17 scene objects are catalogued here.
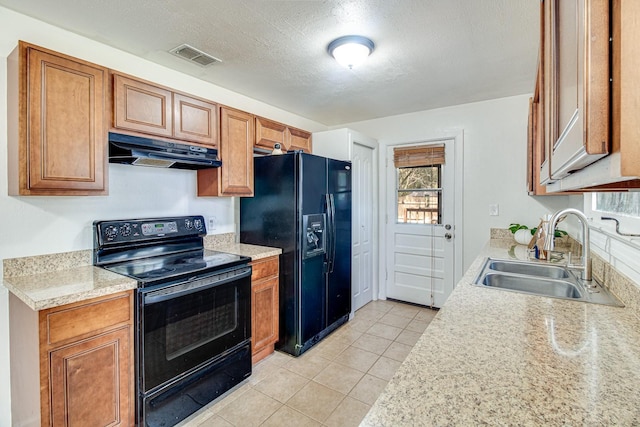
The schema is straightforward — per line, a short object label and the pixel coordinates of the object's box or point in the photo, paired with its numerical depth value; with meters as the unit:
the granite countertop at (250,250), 2.52
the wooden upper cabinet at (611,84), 0.36
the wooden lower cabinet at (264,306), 2.51
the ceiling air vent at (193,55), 2.23
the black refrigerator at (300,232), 2.70
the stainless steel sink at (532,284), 1.72
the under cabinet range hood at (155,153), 1.94
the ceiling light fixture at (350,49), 2.10
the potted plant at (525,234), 2.95
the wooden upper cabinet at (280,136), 2.96
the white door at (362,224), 3.67
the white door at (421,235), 3.71
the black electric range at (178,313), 1.76
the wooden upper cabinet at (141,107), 1.97
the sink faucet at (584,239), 1.53
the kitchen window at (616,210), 1.37
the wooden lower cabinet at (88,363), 1.45
